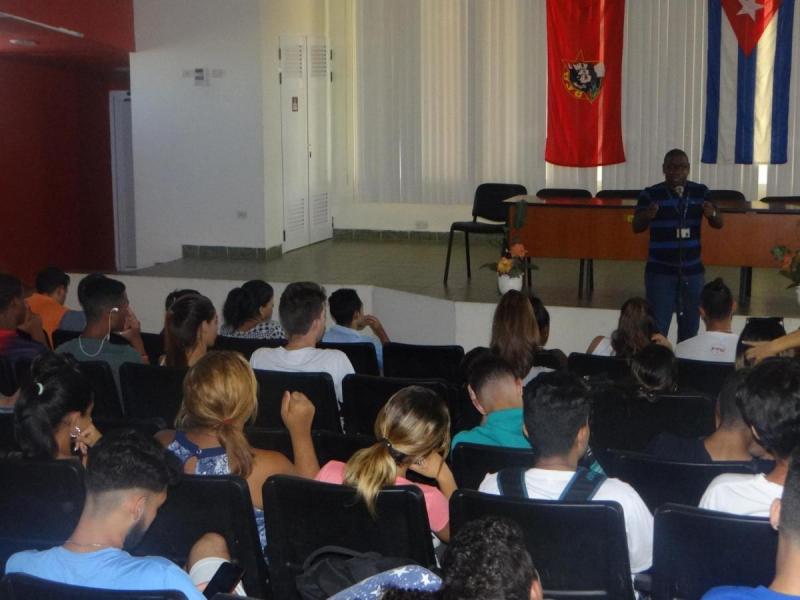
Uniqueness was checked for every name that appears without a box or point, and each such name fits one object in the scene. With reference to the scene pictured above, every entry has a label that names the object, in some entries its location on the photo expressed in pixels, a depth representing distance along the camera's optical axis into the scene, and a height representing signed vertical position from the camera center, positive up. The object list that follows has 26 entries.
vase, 8.12 -1.04
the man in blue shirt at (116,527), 2.38 -0.87
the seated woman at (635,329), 5.27 -0.91
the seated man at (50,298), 6.68 -0.95
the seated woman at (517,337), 4.80 -0.86
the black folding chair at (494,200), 10.29 -0.53
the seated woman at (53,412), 3.40 -0.84
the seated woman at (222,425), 3.29 -0.86
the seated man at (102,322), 5.06 -0.83
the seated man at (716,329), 5.42 -0.95
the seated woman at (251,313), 5.90 -0.91
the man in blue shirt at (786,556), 1.98 -0.76
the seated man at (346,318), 5.73 -0.95
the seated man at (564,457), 2.91 -0.87
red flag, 10.94 +0.64
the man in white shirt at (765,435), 2.81 -0.76
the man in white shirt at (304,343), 4.89 -0.91
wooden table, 8.02 -0.69
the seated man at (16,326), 5.21 -0.92
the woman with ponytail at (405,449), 2.97 -0.86
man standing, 6.65 -0.61
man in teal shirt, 3.69 -0.91
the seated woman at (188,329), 4.90 -0.83
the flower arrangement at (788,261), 7.47 -0.83
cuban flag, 10.49 +0.62
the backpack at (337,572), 2.28 -0.91
